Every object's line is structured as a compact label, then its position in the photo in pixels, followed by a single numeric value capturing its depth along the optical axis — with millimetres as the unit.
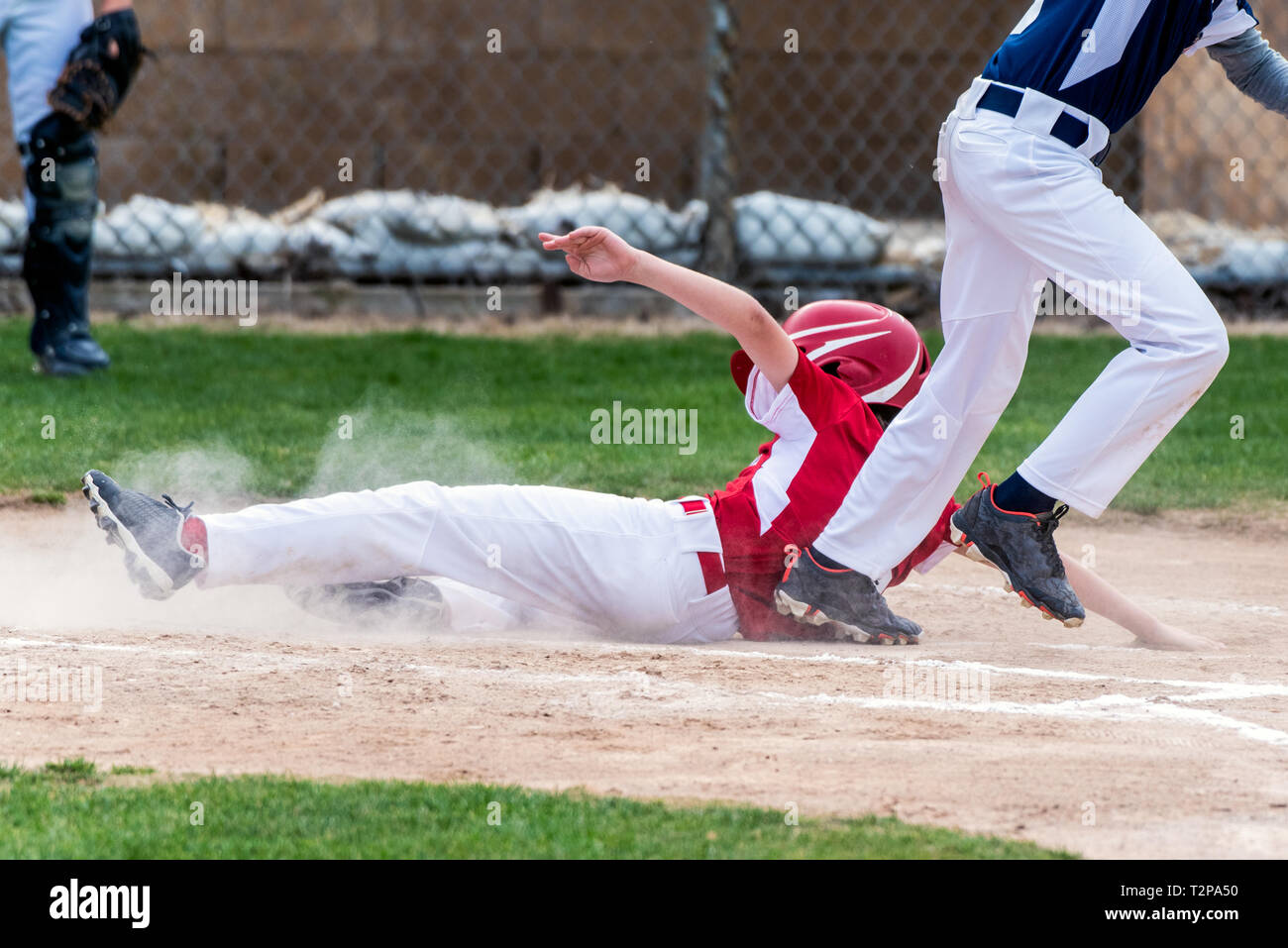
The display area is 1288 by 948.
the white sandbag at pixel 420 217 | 10367
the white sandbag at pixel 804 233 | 10211
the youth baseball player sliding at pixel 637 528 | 3930
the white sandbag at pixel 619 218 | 10180
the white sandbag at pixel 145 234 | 10328
